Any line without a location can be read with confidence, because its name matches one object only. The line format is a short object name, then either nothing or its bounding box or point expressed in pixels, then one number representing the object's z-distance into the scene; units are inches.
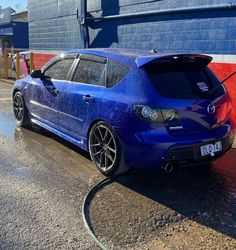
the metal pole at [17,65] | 400.4
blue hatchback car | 111.4
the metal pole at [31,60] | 388.9
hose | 87.5
